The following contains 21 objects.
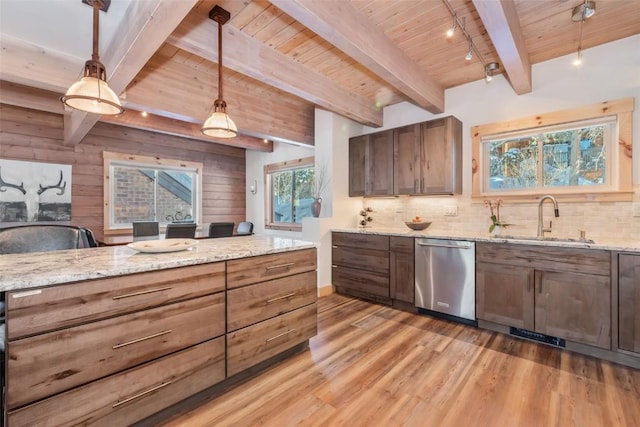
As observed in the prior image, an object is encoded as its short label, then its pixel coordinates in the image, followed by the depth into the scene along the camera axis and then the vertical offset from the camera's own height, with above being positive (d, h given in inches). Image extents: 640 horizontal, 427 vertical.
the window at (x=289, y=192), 212.2 +15.4
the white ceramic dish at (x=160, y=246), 70.7 -8.7
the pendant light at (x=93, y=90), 63.4 +27.2
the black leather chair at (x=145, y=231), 166.2 -10.6
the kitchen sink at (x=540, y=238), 105.4 -10.1
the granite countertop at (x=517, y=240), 86.2 -9.9
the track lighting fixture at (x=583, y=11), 80.3 +58.0
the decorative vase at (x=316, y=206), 157.8 +3.3
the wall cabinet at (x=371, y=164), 150.0 +25.6
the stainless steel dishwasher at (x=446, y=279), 113.6 -27.5
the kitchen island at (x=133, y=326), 46.6 -22.8
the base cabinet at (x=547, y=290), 88.7 -26.3
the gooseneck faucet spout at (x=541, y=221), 109.9 -3.6
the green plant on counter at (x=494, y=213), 123.0 -0.6
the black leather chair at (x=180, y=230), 150.8 -9.4
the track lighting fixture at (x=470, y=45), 84.8 +58.7
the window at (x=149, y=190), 187.9 +16.0
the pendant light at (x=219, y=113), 85.3 +30.7
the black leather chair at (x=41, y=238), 77.6 -7.3
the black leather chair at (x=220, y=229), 171.8 -10.1
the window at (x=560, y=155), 103.6 +22.9
